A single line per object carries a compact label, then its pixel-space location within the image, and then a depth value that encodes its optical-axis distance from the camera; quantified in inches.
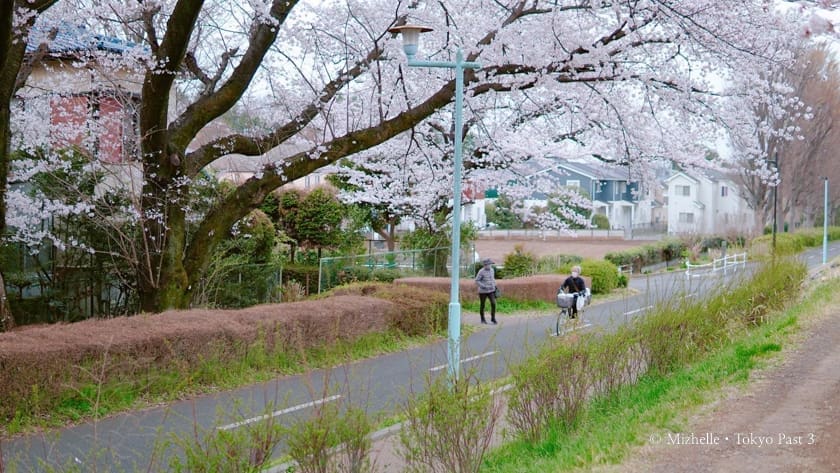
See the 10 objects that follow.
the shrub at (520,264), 1159.6
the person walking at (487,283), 736.3
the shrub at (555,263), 1175.0
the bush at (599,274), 1107.9
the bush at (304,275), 915.4
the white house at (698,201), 2770.7
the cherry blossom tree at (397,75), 433.7
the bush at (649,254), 1477.6
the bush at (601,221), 2478.3
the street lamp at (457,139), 391.8
